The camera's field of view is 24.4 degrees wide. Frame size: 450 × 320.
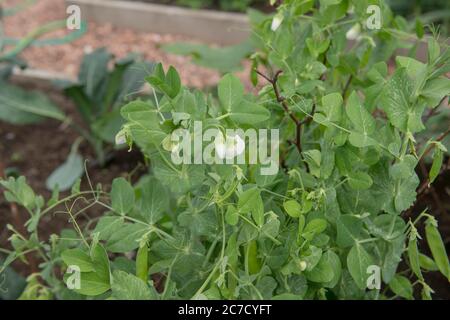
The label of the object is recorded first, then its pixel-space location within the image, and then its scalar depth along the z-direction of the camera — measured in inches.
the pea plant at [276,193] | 41.2
